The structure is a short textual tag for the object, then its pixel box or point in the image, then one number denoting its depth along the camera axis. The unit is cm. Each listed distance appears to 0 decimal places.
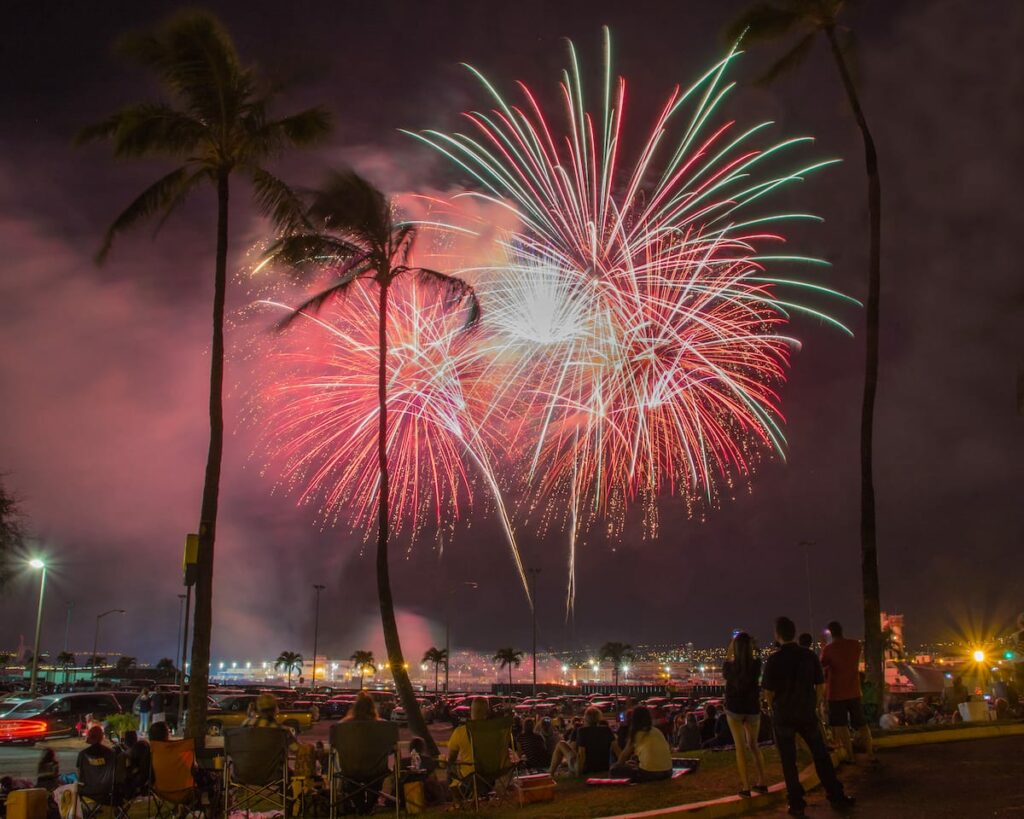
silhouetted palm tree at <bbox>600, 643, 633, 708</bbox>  14689
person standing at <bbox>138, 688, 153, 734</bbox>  2870
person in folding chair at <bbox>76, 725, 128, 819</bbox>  995
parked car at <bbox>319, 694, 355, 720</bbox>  4894
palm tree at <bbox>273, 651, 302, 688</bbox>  14766
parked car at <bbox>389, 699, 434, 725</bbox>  4431
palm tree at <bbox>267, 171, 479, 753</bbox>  2323
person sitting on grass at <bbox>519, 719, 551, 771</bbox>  1480
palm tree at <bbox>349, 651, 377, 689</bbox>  14291
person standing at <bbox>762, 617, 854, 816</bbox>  821
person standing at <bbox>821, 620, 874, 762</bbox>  1068
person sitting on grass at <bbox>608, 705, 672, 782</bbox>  1060
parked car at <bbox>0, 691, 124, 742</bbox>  2820
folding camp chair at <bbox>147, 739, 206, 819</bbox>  995
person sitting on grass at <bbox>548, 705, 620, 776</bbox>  1230
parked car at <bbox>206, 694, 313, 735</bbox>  2570
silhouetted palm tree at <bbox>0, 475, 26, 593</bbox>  3406
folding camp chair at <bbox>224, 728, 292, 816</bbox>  953
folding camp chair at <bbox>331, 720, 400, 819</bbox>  977
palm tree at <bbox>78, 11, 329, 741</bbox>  1816
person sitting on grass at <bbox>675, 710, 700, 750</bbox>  1642
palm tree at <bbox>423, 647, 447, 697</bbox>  14138
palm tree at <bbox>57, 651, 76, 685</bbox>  15225
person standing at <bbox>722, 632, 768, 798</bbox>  895
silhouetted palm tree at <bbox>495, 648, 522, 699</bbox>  13425
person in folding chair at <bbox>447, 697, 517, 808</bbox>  1029
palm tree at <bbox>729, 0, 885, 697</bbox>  2094
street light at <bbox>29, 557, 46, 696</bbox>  4003
